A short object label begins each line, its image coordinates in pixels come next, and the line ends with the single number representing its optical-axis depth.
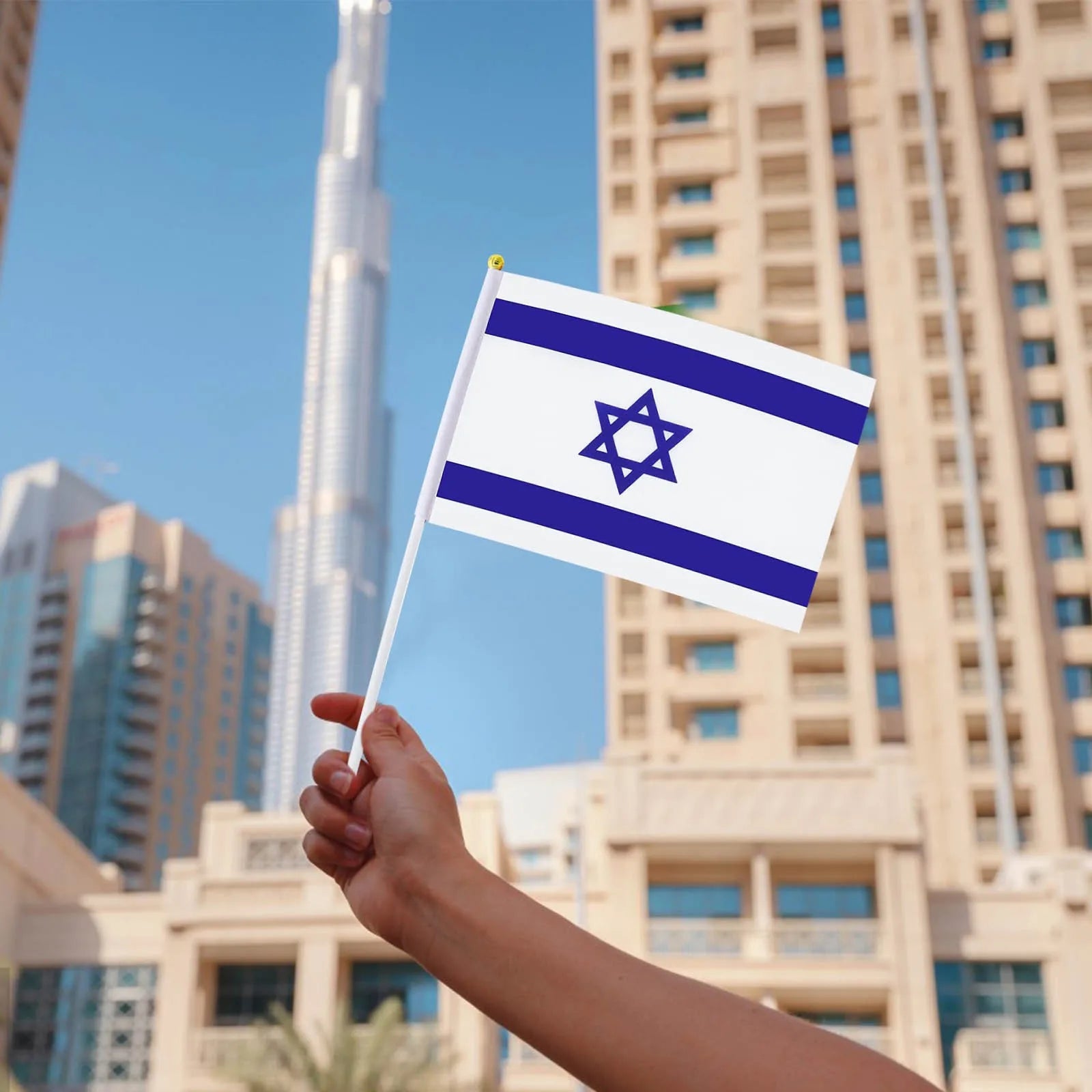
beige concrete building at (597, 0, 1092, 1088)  47.03
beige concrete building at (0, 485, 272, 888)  98.50
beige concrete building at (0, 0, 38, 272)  51.38
